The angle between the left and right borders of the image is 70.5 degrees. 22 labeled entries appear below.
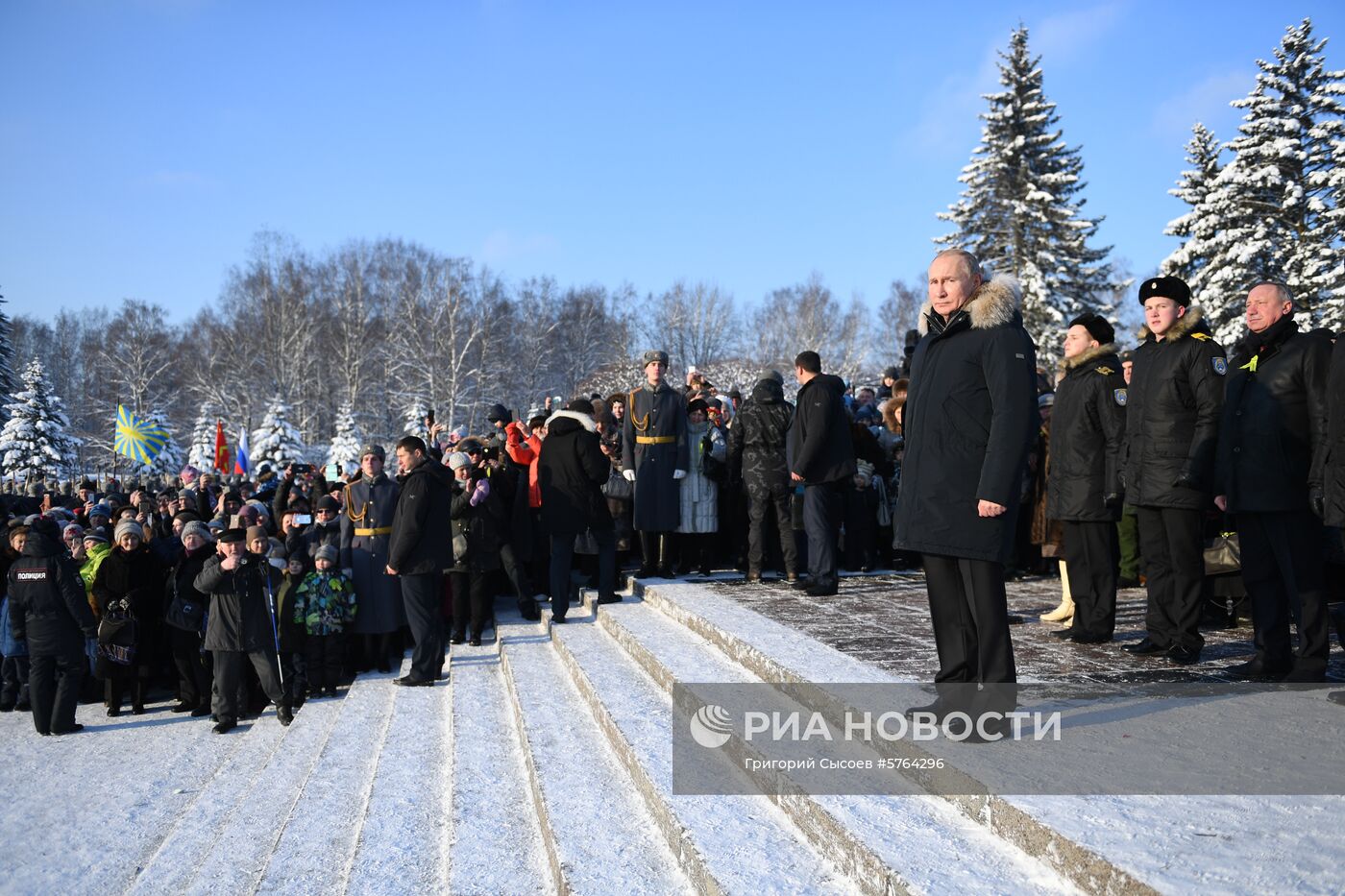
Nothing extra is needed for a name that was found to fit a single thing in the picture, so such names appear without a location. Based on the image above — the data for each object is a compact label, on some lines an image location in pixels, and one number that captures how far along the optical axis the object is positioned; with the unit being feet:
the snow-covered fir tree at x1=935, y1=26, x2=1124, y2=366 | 112.27
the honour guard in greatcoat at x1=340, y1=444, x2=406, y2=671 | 31.07
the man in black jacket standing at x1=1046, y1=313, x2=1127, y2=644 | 18.78
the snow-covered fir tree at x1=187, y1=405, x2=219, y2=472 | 151.02
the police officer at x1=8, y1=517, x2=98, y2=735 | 29.53
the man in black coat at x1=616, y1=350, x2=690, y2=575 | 29.99
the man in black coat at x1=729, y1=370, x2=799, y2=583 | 28.32
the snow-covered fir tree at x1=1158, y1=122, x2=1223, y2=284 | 93.61
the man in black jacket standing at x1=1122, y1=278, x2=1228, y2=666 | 16.49
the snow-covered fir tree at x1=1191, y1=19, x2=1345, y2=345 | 87.40
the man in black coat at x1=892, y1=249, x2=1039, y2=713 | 11.91
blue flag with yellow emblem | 86.07
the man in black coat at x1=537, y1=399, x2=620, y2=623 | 28.07
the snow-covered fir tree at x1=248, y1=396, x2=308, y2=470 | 124.26
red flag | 89.76
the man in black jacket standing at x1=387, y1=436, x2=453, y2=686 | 25.29
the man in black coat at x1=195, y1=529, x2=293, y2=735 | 28.81
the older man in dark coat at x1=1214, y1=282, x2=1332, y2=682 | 15.05
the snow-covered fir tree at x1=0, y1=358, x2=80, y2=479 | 120.98
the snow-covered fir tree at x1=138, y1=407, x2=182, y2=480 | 141.59
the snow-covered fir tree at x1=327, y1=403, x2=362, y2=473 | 139.05
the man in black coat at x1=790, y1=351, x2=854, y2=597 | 25.68
